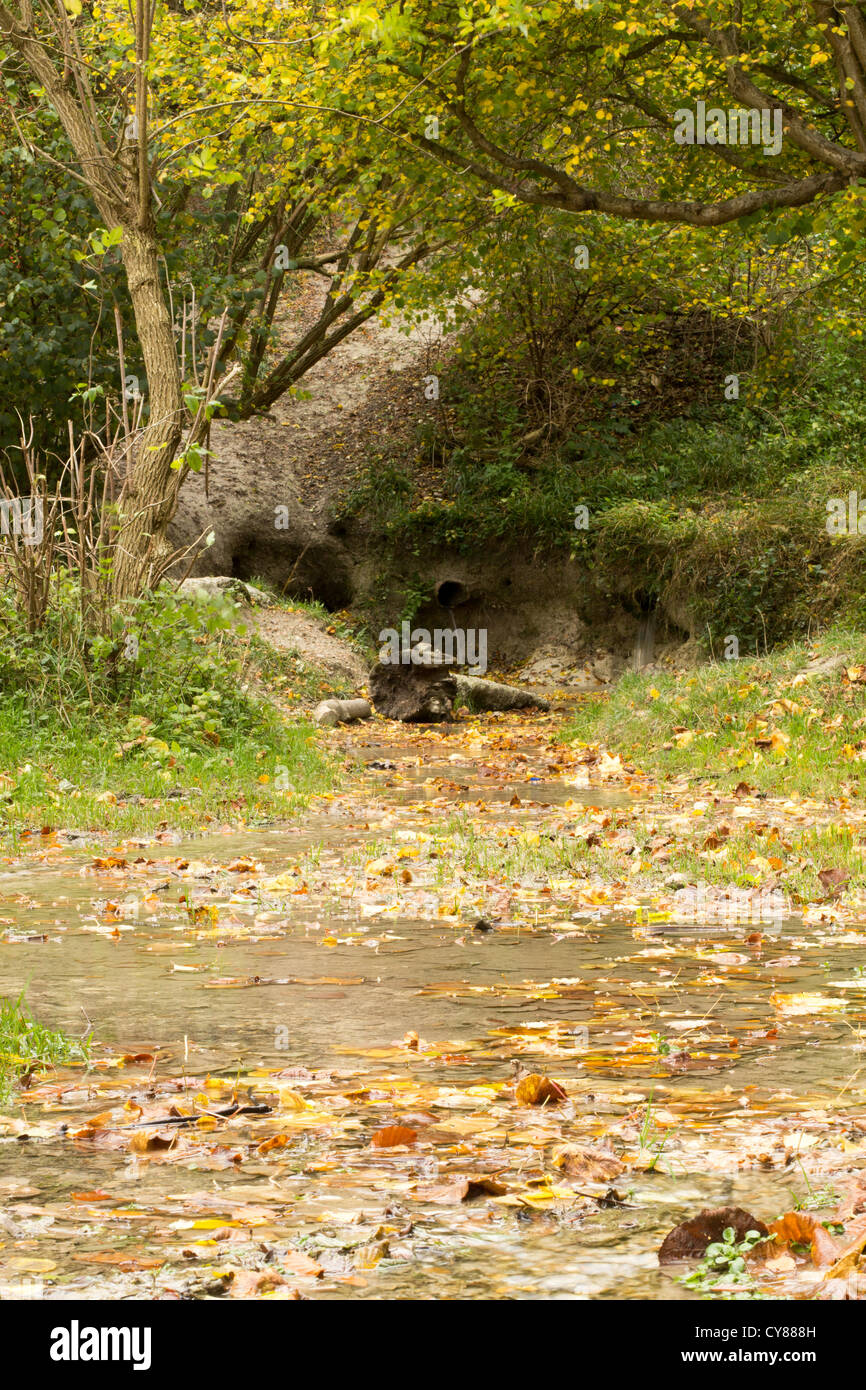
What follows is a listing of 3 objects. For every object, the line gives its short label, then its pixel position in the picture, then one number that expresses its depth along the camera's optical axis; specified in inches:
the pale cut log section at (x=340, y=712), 598.2
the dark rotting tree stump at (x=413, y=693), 622.5
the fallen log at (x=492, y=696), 642.2
